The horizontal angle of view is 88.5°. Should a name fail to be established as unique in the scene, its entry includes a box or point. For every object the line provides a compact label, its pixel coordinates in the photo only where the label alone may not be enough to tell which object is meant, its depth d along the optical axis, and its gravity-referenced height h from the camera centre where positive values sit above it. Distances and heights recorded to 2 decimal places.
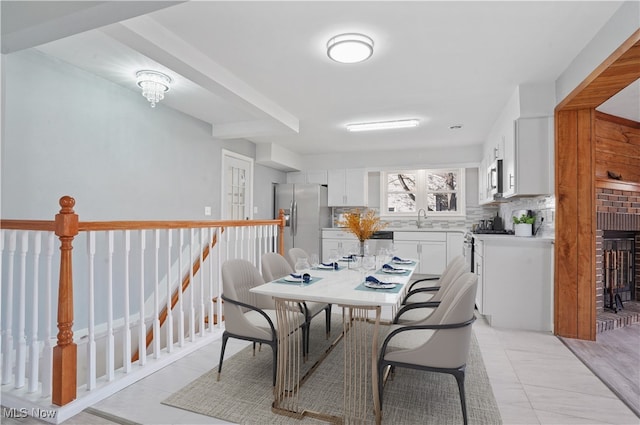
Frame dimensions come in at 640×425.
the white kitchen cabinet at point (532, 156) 3.38 +0.65
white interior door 5.25 +0.50
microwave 4.10 +0.52
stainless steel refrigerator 6.68 +0.04
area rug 1.92 -1.17
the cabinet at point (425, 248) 6.01 -0.58
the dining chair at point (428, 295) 2.31 -0.65
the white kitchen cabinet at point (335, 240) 6.57 -0.48
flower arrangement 3.03 -0.09
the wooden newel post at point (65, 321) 1.89 -0.62
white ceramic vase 3.75 -0.13
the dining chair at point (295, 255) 3.45 -0.42
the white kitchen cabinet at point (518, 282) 3.38 -0.68
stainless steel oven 4.78 -0.47
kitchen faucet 6.71 +0.06
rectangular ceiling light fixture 4.67 +1.33
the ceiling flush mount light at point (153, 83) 3.19 +1.31
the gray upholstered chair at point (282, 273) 2.78 -0.54
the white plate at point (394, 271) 2.67 -0.44
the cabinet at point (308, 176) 7.01 +0.86
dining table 1.85 -0.51
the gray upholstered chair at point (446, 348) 1.75 -0.72
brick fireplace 3.76 -0.31
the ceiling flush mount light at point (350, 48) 2.52 +1.32
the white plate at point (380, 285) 2.10 -0.44
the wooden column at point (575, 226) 3.15 -0.08
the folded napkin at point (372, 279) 2.17 -0.42
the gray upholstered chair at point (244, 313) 2.19 -0.70
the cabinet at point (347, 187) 6.78 +0.61
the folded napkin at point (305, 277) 2.33 -0.44
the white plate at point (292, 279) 2.37 -0.46
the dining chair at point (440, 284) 2.60 -0.59
